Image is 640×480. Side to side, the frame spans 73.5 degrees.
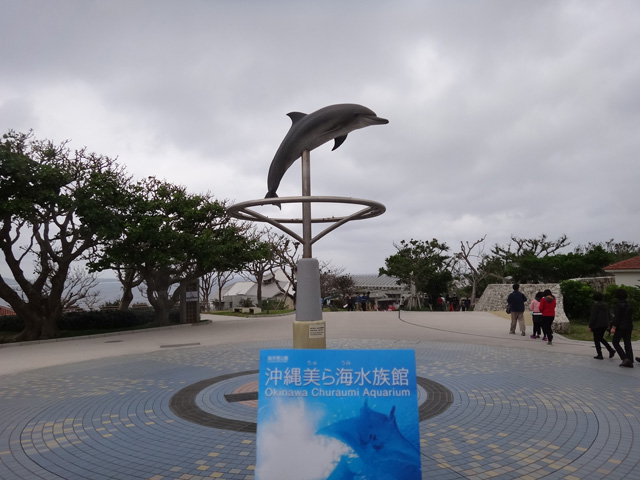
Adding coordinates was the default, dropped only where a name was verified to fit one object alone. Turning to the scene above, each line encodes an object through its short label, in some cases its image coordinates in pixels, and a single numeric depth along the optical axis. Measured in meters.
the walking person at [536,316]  12.55
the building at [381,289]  48.41
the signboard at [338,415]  3.00
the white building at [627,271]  24.41
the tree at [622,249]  39.36
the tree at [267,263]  35.98
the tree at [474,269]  34.34
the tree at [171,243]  16.52
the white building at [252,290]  54.39
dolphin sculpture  6.38
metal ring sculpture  6.12
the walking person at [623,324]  8.34
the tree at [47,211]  14.08
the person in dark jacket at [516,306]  13.60
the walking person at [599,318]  8.99
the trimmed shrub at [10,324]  19.94
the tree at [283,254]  36.38
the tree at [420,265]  31.38
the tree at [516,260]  33.53
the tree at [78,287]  24.18
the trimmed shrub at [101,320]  19.03
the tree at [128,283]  21.17
